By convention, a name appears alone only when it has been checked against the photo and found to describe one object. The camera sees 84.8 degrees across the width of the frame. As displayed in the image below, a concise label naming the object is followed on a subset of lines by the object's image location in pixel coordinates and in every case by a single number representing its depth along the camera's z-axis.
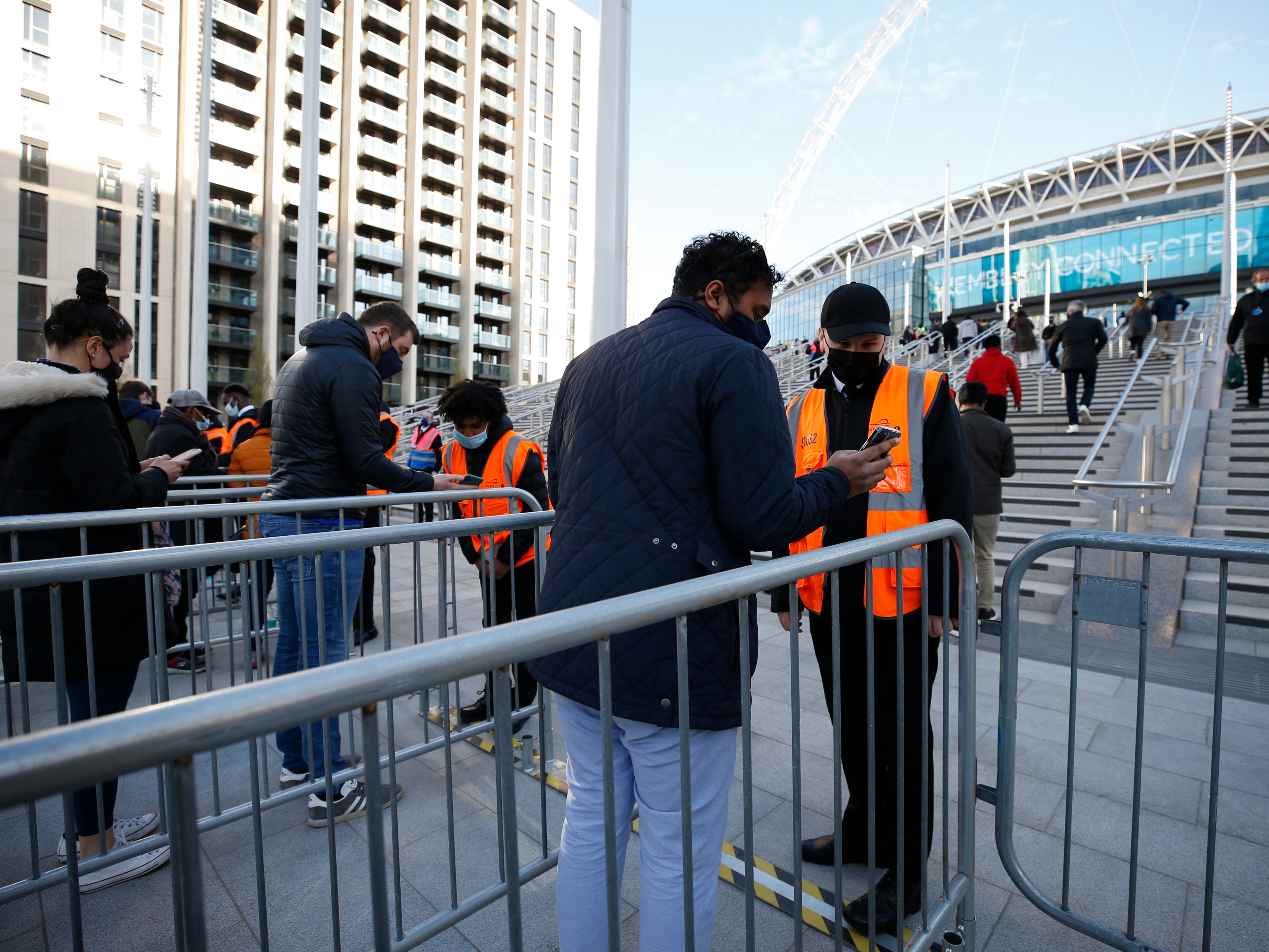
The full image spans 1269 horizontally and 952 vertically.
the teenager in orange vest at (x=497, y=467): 3.71
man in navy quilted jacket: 1.58
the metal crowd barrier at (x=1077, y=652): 1.93
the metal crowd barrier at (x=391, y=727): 0.69
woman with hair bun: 2.40
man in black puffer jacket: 2.96
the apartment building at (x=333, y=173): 37.97
